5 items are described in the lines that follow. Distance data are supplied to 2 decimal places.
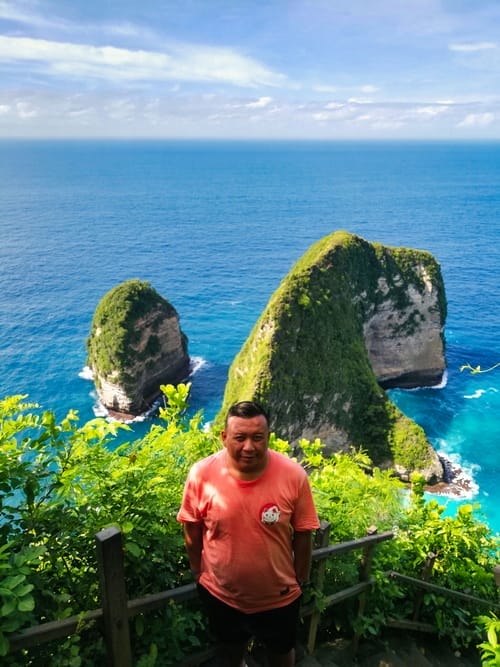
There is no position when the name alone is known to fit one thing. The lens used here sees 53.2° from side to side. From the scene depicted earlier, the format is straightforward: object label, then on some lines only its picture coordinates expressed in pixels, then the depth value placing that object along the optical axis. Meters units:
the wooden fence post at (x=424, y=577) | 5.99
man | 3.63
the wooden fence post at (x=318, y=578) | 4.64
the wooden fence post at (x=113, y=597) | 3.21
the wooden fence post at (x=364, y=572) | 5.36
